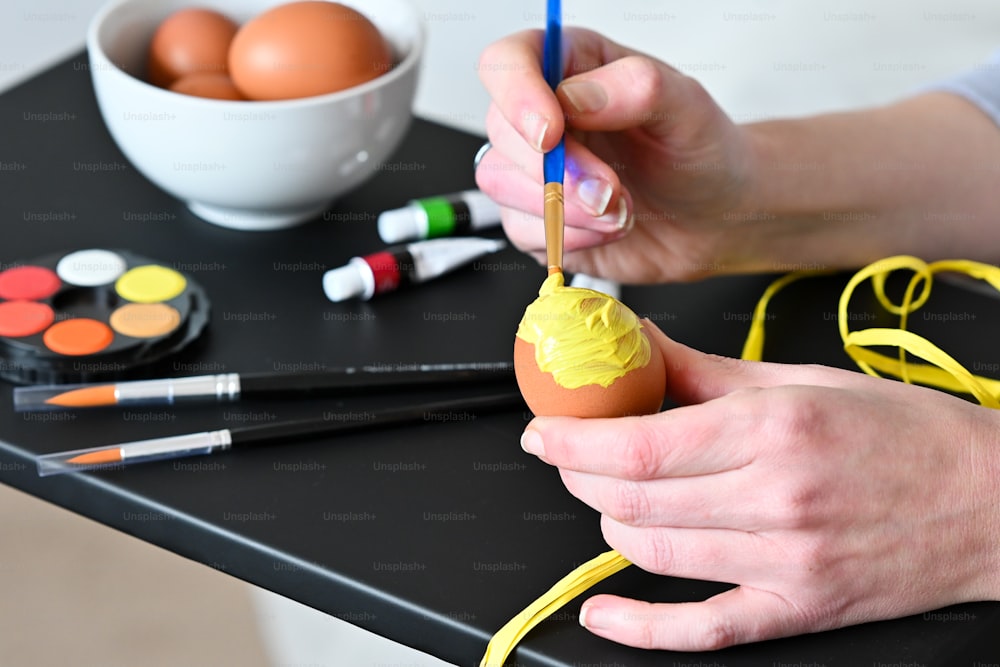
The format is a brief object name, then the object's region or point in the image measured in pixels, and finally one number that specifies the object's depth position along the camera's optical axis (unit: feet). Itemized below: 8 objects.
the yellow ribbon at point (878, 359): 2.25
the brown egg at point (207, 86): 3.36
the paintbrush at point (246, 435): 2.61
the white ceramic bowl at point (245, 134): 3.21
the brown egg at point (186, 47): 3.51
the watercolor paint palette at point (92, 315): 2.85
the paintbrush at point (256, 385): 2.76
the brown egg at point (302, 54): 3.34
